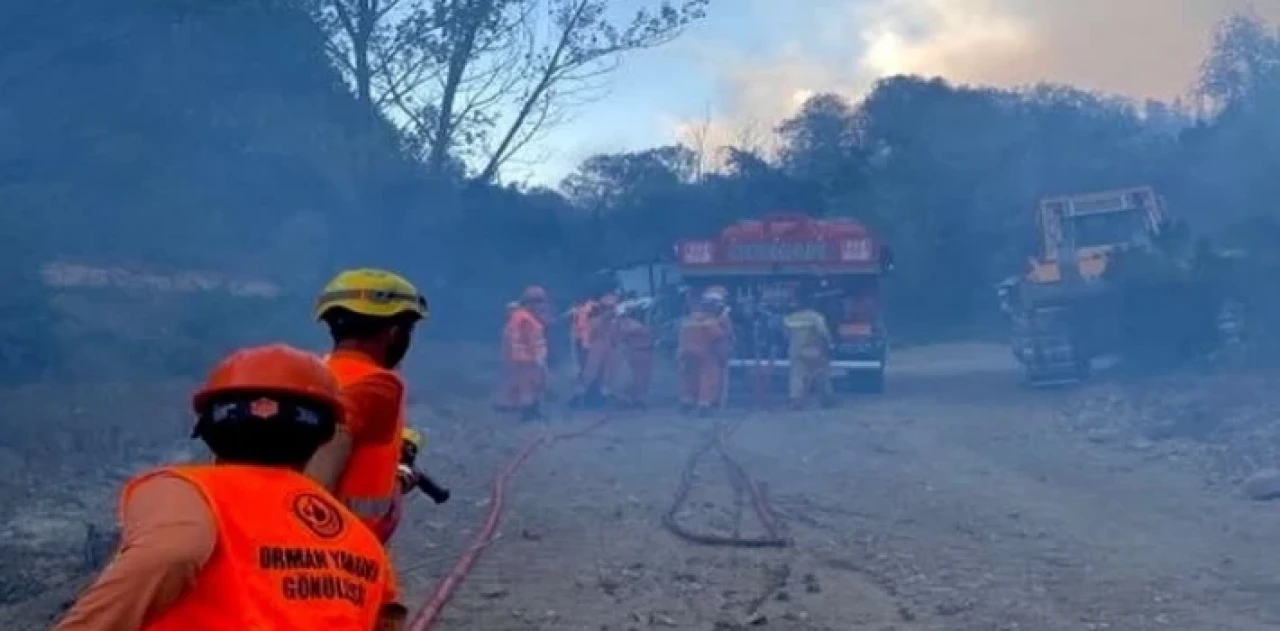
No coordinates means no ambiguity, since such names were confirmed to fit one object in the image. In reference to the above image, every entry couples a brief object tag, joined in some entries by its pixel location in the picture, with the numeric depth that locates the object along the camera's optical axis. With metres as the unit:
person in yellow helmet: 4.40
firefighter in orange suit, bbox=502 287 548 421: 21.80
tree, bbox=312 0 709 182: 33.34
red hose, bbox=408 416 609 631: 8.80
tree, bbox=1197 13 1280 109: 49.56
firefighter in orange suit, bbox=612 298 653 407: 24.53
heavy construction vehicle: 25.05
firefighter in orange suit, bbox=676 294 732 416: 23.38
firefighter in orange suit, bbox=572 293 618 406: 24.52
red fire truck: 26.09
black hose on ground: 11.48
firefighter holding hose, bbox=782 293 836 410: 23.98
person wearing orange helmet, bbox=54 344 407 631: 2.50
